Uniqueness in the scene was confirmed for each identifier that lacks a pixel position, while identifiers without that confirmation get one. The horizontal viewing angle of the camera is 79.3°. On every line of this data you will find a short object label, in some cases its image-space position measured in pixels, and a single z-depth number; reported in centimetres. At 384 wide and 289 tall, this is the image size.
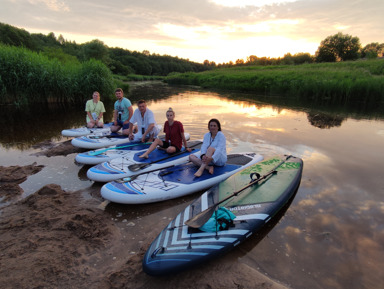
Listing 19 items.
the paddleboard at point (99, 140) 663
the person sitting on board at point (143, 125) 627
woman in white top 470
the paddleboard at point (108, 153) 555
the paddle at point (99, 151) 574
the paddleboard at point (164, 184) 402
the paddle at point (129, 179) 438
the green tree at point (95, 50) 4134
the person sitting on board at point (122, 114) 751
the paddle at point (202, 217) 304
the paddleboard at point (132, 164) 477
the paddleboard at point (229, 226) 270
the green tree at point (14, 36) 3950
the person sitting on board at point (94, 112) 805
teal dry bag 308
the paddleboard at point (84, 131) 761
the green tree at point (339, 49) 4944
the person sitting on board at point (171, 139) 555
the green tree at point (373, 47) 5368
